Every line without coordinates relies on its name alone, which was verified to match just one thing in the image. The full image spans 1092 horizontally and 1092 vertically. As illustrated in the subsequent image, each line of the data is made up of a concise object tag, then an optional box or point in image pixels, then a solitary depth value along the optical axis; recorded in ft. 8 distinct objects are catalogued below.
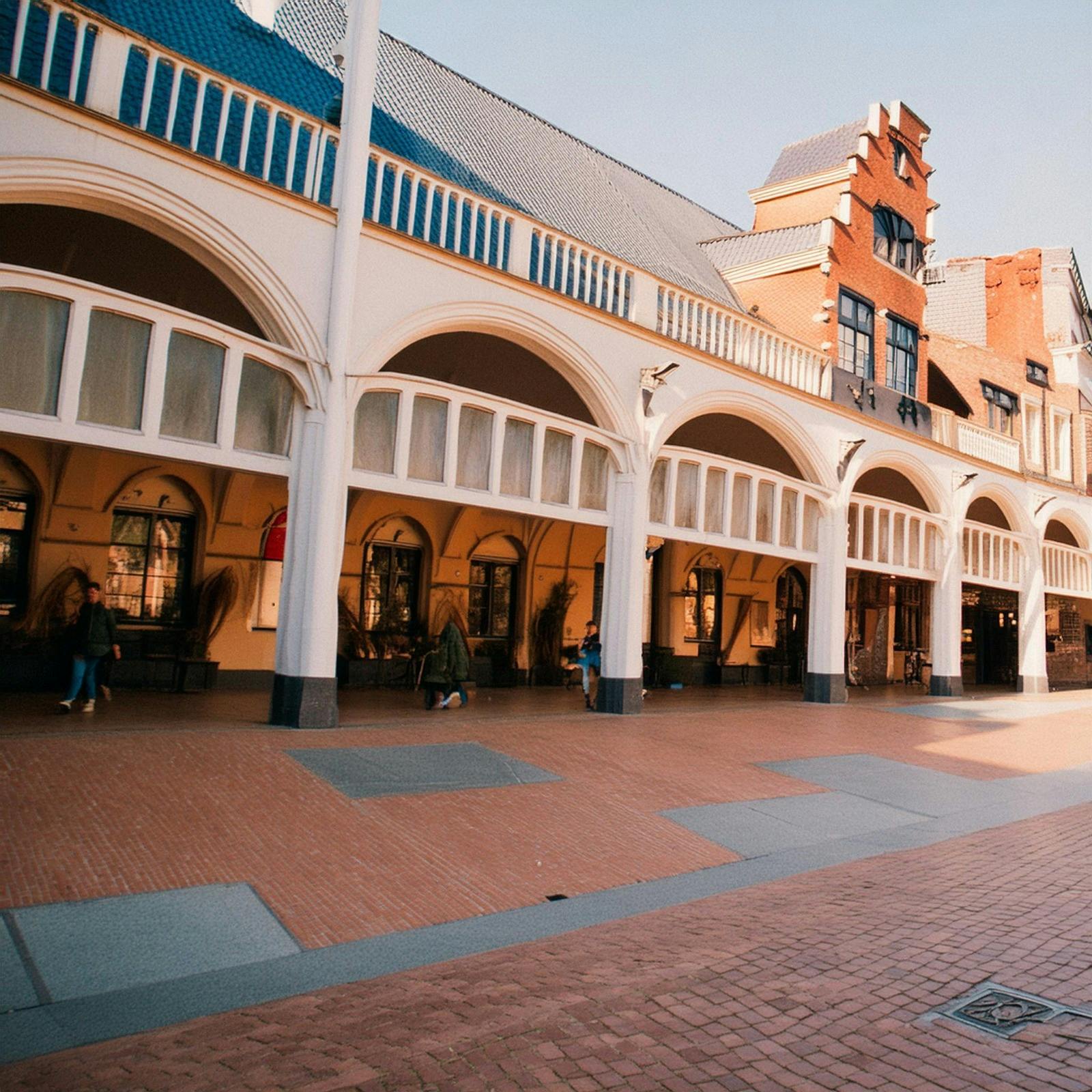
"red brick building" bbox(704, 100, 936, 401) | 64.75
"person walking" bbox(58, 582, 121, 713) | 34.88
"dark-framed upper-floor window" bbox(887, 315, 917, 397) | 69.82
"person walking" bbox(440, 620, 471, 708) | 43.06
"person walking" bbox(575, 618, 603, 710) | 48.73
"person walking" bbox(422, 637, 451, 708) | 42.24
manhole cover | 12.85
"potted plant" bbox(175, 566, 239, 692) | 47.32
